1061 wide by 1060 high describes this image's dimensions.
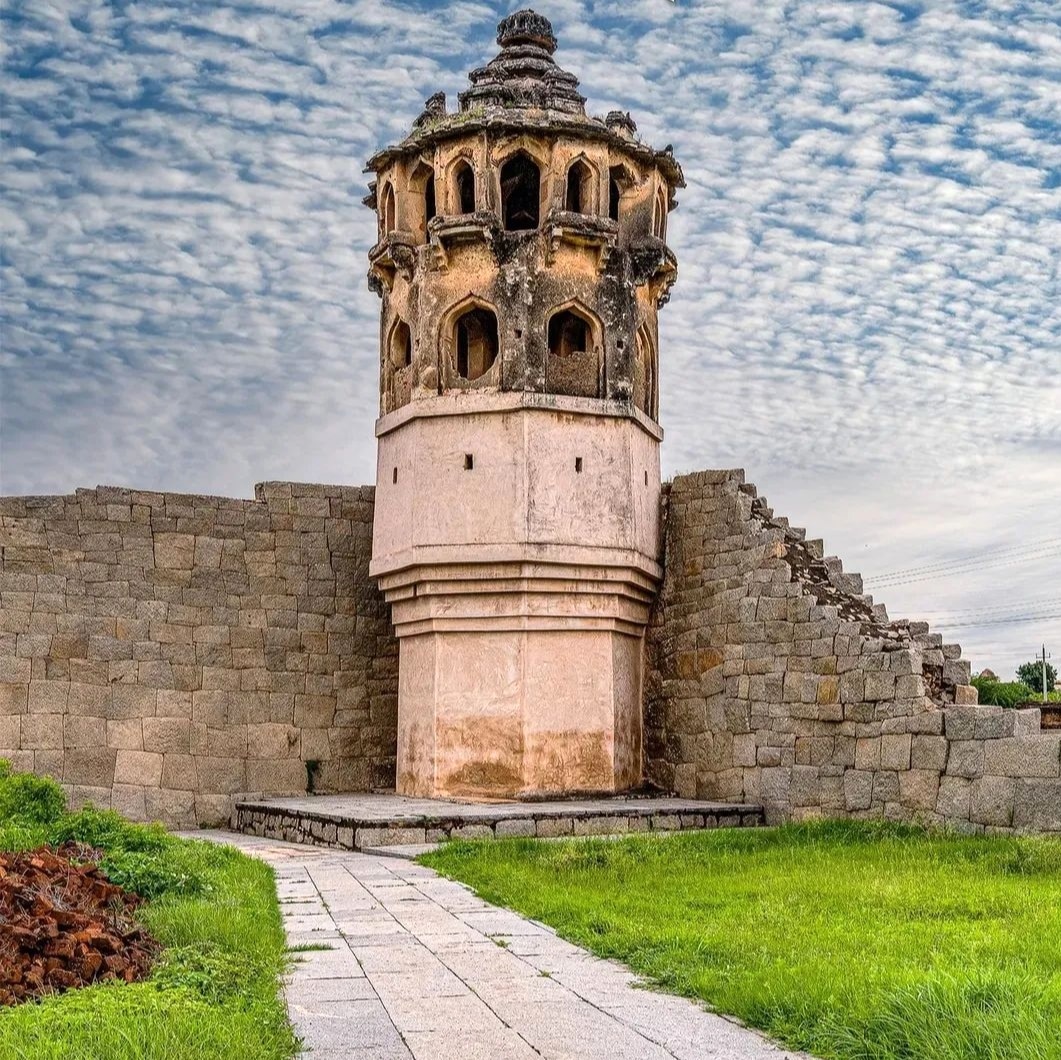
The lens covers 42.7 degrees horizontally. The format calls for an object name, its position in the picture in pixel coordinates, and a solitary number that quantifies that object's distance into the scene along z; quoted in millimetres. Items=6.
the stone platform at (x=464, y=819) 12430
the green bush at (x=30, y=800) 10984
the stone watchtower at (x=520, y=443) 14828
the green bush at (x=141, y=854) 8438
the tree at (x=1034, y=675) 51656
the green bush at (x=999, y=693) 30328
